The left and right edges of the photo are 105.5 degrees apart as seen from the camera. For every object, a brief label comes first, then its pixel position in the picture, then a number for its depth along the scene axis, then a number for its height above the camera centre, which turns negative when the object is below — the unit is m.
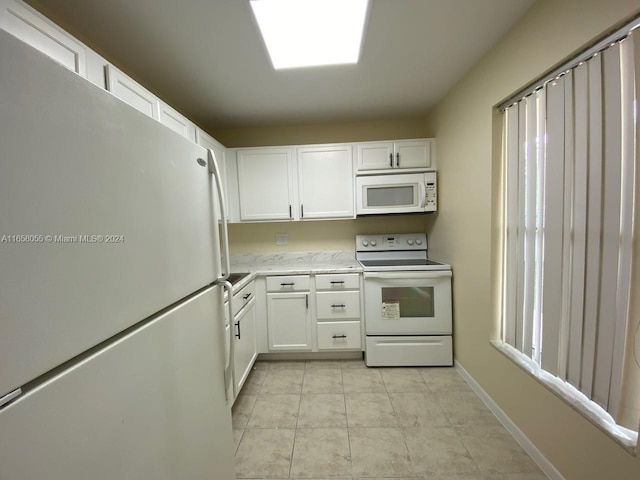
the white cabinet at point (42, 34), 0.75 +0.67
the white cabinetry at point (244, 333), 1.81 -0.88
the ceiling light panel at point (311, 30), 1.18 +1.07
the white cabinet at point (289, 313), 2.32 -0.85
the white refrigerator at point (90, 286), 0.36 -0.11
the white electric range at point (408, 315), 2.16 -0.85
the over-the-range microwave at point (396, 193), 2.36 +0.27
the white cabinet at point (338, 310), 2.30 -0.83
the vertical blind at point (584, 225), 0.91 -0.05
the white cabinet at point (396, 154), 2.40 +0.66
